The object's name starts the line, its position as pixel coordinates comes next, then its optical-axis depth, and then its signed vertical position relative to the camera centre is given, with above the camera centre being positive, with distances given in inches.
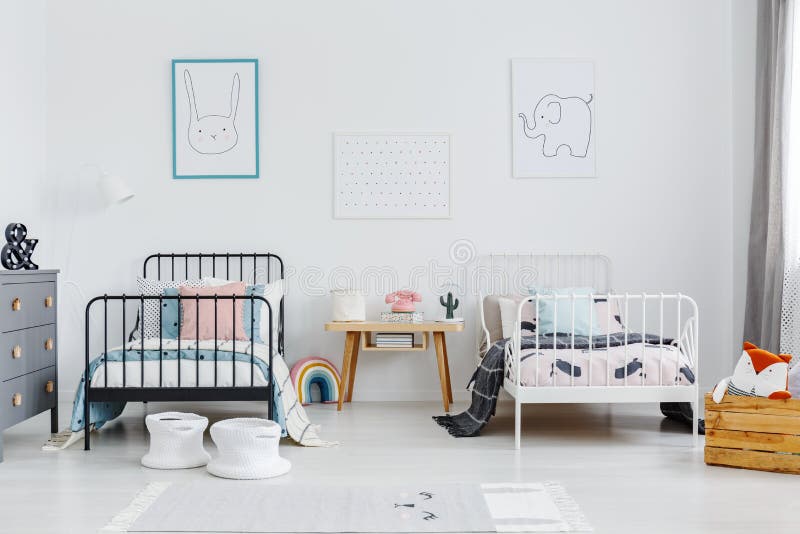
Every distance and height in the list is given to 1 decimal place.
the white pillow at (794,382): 130.1 -22.5
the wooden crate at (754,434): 122.7 -29.8
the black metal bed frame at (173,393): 140.6 -27.6
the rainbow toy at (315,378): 185.2 -32.5
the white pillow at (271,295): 175.0 -12.5
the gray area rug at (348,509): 98.0 -35.6
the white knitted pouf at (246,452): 119.9 -32.7
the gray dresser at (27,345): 137.3 -20.0
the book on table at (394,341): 182.4 -23.0
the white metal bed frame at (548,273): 193.3 -7.1
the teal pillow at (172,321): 165.3 -17.2
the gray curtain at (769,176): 170.9 +16.0
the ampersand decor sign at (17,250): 152.4 -2.5
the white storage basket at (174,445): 126.7 -33.4
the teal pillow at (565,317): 166.6 -15.5
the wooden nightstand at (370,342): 176.4 -23.2
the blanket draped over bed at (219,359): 141.7 -25.0
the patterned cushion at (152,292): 172.4 -11.9
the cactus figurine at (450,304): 181.5 -14.4
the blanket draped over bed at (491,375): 150.9 -26.0
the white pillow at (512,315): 174.4 -16.1
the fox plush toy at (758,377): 125.0 -21.0
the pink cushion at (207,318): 162.9 -16.4
